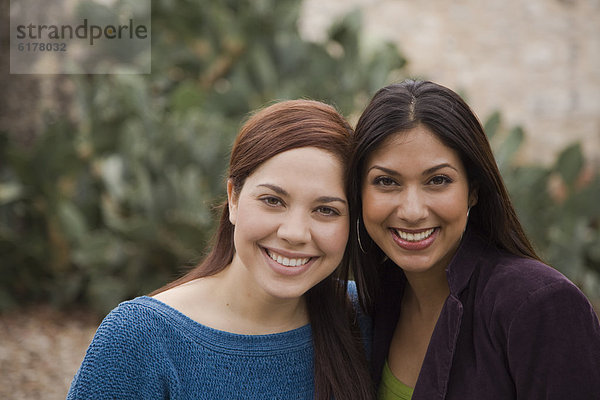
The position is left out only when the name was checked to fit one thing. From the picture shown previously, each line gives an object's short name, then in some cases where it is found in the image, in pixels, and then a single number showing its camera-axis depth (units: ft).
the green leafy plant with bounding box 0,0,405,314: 16.19
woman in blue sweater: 6.59
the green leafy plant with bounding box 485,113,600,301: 17.52
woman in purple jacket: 5.77
